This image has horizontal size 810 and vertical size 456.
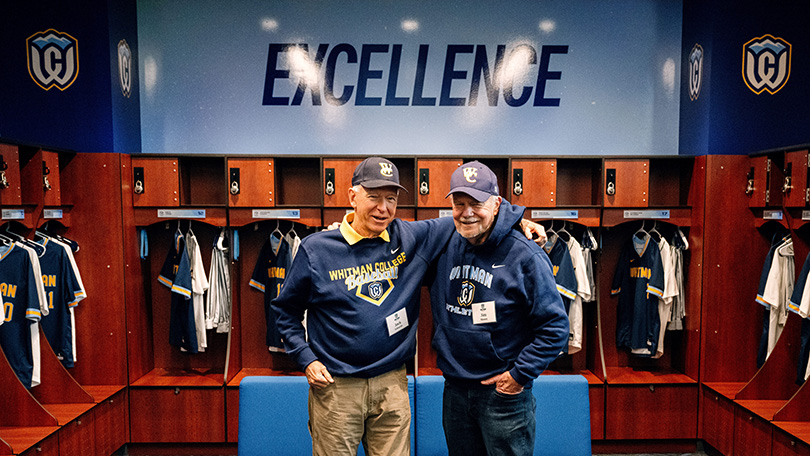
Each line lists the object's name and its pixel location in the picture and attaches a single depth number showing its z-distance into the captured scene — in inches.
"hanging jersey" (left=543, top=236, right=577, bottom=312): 136.7
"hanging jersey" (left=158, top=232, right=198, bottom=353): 138.0
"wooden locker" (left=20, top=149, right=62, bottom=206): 119.8
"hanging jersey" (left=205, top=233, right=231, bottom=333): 140.5
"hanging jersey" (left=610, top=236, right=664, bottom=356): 139.5
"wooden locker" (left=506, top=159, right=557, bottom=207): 137.9
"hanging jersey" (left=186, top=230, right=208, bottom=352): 138.9
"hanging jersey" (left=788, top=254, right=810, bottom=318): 112.1
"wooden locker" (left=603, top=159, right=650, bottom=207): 138.3
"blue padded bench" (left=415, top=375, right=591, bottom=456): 92.0
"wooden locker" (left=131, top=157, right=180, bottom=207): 136.9
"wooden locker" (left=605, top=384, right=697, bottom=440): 137.6
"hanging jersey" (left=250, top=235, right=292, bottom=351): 140.4
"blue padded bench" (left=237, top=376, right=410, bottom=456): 90.4
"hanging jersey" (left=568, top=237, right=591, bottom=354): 138.4
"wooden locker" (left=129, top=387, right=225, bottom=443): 136.7
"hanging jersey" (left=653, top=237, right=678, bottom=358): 137.7
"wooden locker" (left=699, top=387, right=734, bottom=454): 126.8
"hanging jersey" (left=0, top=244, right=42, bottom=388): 110.3
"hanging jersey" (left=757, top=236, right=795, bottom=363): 124.7
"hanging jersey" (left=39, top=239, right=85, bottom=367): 122.5
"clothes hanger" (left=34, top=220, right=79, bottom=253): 129.1
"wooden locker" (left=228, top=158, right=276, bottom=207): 137.3
